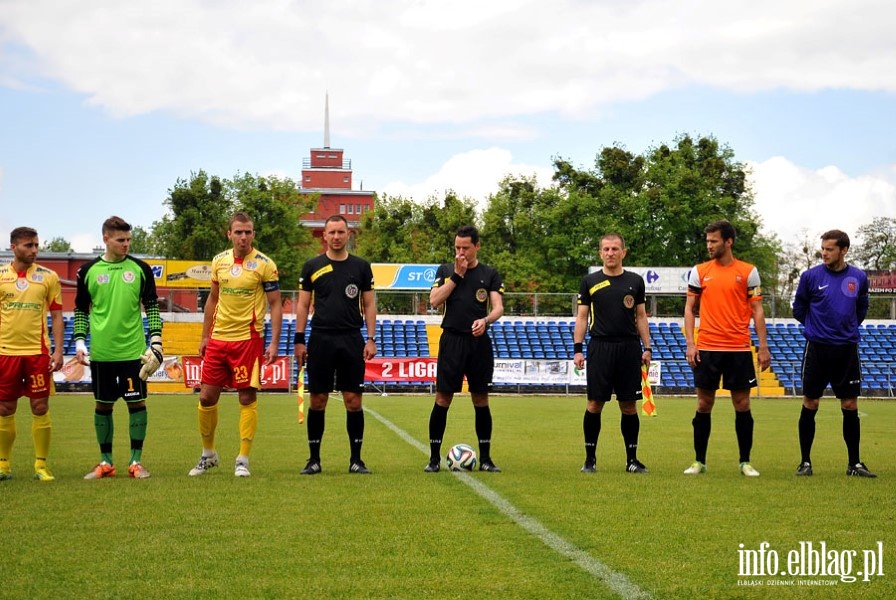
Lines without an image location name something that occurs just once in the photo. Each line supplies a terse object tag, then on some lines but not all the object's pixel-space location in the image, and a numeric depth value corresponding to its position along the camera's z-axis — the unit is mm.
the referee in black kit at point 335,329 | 9164
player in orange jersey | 9250
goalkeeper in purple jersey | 9367
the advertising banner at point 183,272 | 47250
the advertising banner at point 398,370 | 33250
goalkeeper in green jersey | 8859
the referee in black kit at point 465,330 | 9453
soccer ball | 9471
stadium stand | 36438
